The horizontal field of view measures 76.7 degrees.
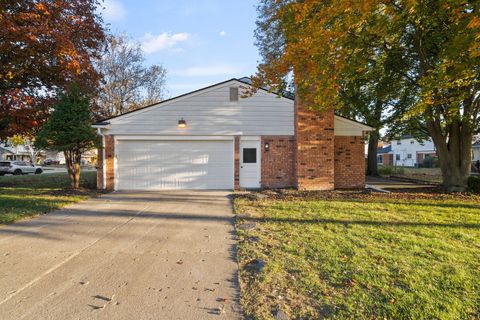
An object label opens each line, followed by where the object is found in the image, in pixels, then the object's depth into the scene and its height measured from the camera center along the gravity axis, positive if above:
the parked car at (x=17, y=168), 27.45 -0.80
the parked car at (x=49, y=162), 62.12 -0.62
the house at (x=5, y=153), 55.75 +1.17
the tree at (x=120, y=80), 23.25 +6.28
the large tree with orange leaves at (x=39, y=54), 11.30 +4.20
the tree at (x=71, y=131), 10.95 +1.02
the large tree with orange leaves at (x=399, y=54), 6.80 +2.86
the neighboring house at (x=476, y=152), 38.37 +0.64
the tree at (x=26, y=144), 40.81 +2.31
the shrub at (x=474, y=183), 10.54 -0.93
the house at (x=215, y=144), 11.67 +0.54
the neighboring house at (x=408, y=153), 43.75 +0.60
